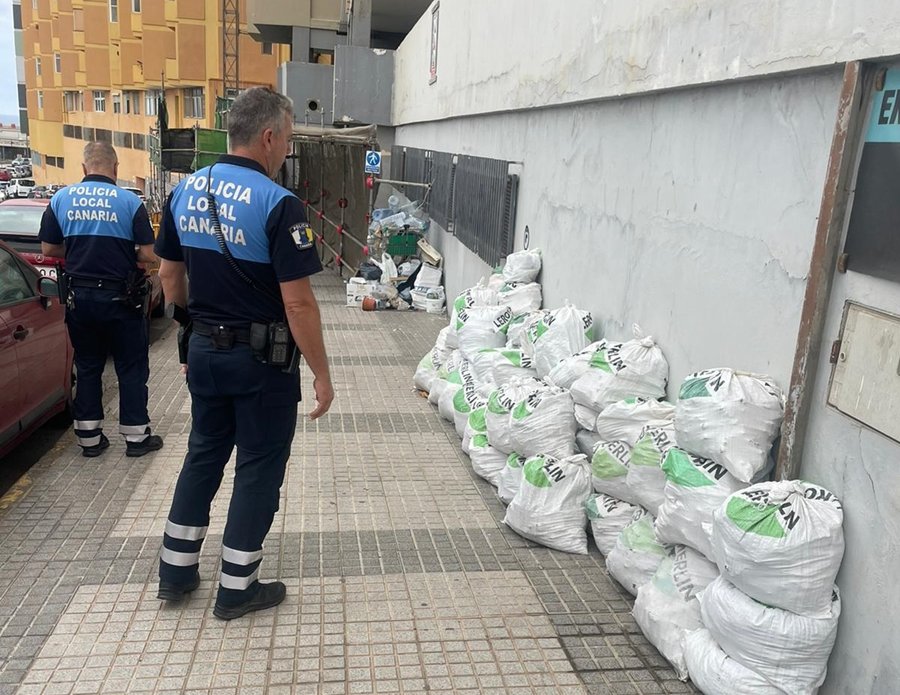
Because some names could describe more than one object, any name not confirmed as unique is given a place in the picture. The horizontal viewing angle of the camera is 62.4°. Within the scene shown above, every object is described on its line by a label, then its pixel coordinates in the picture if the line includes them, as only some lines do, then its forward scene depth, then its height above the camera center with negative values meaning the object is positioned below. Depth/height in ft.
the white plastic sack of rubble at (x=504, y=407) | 14.34 -4.56
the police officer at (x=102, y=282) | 14.98 -2.77
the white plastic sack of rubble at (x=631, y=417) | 11.88 -3.76
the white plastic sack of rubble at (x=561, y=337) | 15.44 -3.34
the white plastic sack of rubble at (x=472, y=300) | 21.22 -3.80
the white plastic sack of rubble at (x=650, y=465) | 10.91 -4.14
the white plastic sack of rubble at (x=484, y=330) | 19.12 -4.08
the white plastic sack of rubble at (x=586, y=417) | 13.33 -4.27
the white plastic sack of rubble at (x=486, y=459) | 15.08 -5.81
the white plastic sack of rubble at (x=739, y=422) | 9.30 -2.92
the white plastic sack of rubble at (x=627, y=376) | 12.71 -3.33
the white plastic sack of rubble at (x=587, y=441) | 13.57 -4.78
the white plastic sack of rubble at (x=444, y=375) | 19.99 -5.62
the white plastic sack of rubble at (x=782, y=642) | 8.18 -4.90
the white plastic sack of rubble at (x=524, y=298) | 19.51 -3.27
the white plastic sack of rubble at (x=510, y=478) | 13.80 -5.61
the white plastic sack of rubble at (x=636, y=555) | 10.80 -5.42
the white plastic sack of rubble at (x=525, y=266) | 19.88 -2.49
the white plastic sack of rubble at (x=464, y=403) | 17.42 -5.45
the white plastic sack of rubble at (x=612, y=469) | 11.85 -4.59
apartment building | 117.08 +13.51
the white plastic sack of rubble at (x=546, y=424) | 13.60 -4.51
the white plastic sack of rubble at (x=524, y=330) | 17.06 -3.74
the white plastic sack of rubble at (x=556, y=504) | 12.55 -5.47
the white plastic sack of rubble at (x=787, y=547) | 8.04 -3.79
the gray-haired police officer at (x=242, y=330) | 9.39 -2.23
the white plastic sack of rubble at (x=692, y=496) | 9.43 -3.94
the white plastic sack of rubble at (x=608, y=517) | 11.94 -5.41
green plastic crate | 38.81 -4.19
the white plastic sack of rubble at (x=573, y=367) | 13.92 -3.56
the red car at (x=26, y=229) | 23.66 -3.10
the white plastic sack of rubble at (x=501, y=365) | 16.76 -4.37
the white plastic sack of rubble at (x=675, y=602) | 9.61 -5.47
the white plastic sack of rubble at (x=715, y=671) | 8.39 -5.52
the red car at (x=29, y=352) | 14.39 -4.37
